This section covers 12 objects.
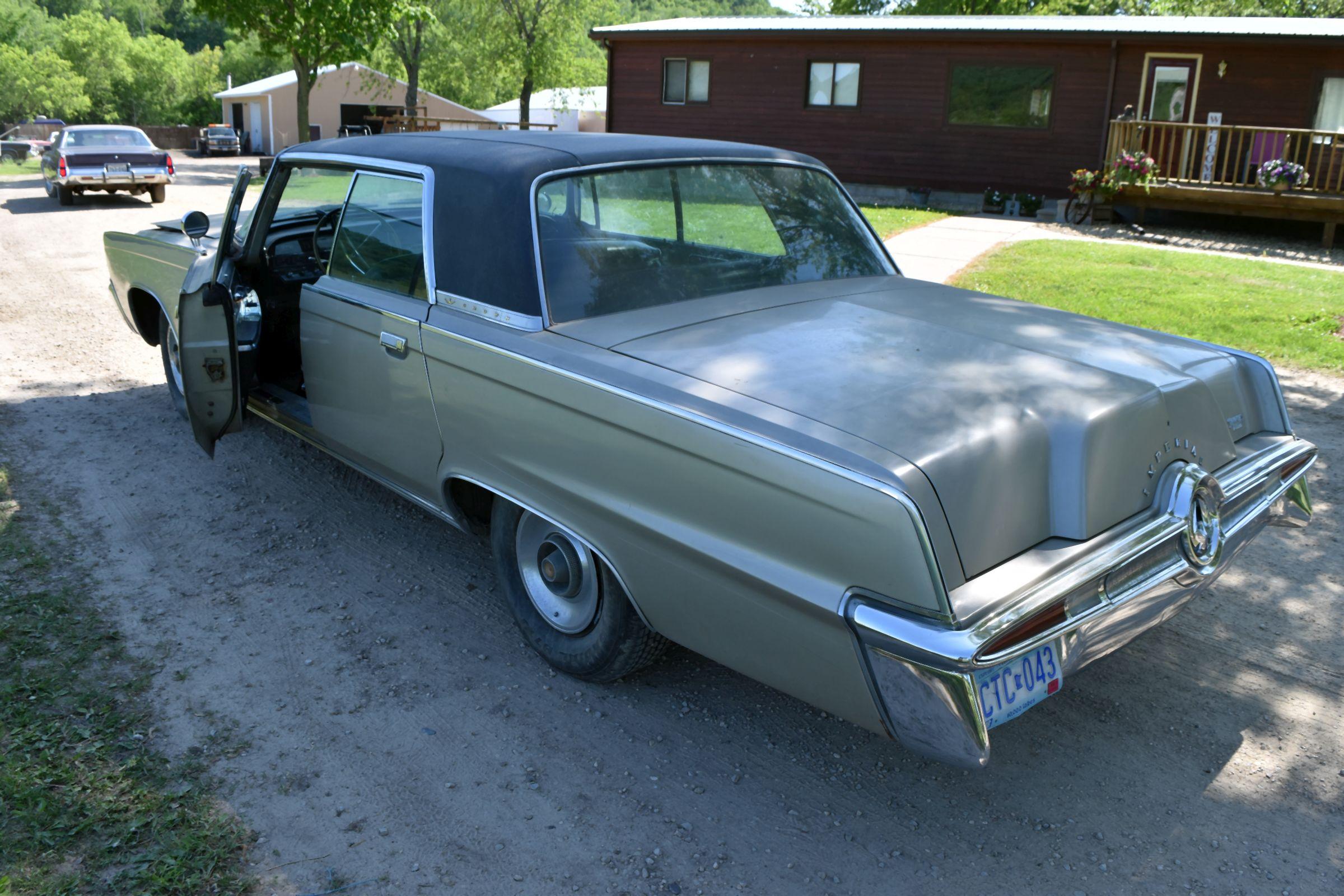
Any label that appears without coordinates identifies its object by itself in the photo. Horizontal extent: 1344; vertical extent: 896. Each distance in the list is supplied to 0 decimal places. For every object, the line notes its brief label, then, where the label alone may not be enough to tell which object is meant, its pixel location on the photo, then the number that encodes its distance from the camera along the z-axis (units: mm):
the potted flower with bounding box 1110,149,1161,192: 15836
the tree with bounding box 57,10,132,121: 67812
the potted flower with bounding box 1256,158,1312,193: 14797
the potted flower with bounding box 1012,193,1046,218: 18859
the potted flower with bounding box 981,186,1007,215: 19203
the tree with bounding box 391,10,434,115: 40781
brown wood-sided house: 17297
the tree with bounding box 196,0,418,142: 21516
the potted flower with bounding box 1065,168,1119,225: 16500
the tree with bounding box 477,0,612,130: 40188
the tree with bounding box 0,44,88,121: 58344
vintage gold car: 2410
